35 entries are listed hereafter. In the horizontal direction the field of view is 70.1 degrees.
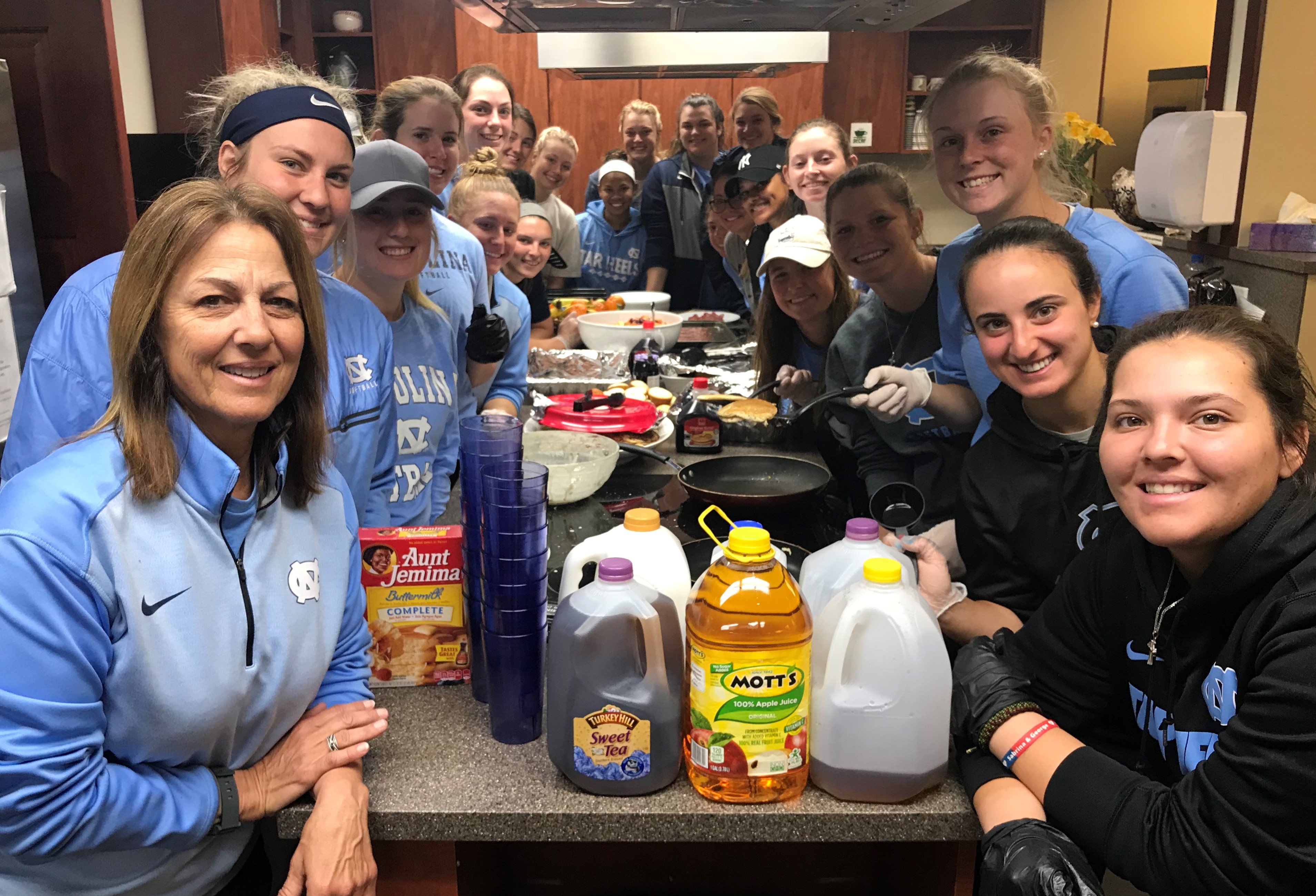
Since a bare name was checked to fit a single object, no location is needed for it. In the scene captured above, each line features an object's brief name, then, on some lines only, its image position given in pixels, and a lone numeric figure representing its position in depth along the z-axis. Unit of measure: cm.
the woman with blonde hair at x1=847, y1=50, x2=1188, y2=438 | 210
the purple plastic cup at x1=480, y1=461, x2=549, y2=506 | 129
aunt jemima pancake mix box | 141
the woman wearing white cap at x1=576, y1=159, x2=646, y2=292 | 545
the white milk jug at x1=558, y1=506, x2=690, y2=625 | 129
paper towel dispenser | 369
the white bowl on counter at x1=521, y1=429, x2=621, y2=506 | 220
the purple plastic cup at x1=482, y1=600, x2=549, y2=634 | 131
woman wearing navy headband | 142
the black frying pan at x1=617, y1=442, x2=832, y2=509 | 218
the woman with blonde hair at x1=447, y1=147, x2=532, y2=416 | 302
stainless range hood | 227
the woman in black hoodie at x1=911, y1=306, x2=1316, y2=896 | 95
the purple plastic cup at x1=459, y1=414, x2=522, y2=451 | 134
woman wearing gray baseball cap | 216
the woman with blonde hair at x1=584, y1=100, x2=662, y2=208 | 580
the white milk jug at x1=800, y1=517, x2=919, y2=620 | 128
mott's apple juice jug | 110
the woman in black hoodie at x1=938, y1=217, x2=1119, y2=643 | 159
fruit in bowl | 438
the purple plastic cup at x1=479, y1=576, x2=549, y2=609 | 130
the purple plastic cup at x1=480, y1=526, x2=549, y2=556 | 128
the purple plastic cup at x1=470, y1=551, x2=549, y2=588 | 129
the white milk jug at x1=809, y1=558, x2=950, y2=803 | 113
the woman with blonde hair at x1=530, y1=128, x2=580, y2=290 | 528
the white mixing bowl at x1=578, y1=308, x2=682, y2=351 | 378
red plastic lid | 270
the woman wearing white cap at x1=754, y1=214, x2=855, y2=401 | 286
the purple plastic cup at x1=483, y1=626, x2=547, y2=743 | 130
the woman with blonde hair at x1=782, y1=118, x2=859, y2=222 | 356
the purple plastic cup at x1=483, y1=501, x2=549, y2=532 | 128
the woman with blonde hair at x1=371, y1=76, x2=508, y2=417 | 264
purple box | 346
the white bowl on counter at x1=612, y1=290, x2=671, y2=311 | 445
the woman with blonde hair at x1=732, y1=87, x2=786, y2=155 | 450
